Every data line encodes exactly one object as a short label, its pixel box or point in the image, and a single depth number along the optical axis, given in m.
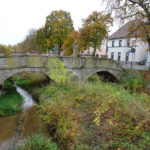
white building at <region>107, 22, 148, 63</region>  25.55
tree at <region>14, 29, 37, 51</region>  39.37
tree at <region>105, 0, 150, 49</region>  13.56
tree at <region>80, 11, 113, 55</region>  19.70
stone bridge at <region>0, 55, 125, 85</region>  11.94
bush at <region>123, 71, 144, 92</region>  14.68
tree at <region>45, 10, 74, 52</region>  27.05
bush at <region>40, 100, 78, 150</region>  6.08
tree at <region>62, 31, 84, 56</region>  22.41
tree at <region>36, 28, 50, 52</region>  27.71
